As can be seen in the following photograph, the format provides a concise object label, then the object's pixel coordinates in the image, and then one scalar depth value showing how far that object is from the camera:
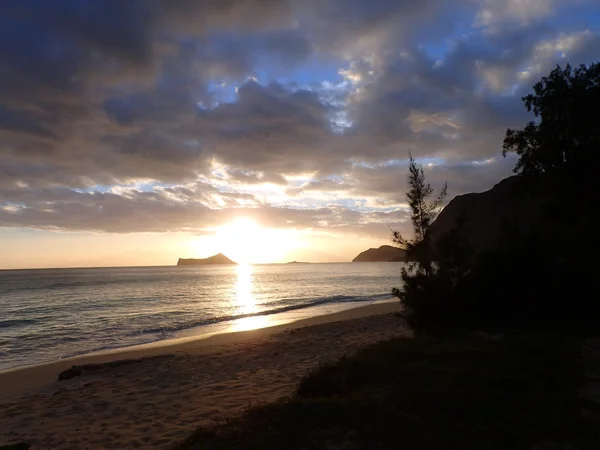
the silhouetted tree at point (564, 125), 16.81
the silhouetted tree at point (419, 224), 14.48
